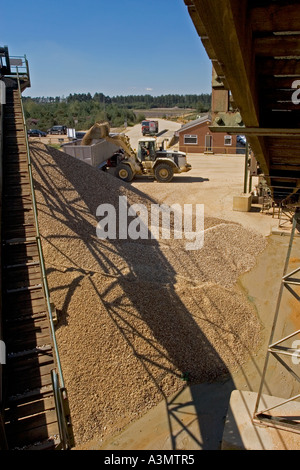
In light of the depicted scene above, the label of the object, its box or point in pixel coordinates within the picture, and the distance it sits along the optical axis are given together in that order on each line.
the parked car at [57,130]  47.94
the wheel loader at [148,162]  20.53
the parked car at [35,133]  42.87
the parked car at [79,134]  40.66
